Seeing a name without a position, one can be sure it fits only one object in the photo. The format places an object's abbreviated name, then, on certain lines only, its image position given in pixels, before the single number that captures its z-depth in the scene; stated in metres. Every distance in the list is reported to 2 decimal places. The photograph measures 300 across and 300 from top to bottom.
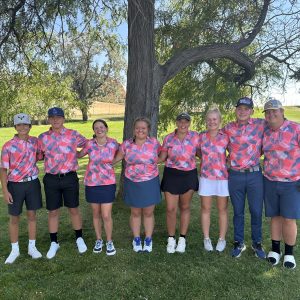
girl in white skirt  3.37
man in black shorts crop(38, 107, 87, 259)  3.38
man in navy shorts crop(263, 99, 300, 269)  3.14
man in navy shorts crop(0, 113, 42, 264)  3.29
